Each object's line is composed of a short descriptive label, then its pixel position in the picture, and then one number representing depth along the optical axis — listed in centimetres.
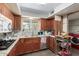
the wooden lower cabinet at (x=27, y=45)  184
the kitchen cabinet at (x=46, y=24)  298
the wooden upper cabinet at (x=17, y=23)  254
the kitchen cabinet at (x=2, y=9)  117
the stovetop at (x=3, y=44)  97
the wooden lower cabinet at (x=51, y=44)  205
